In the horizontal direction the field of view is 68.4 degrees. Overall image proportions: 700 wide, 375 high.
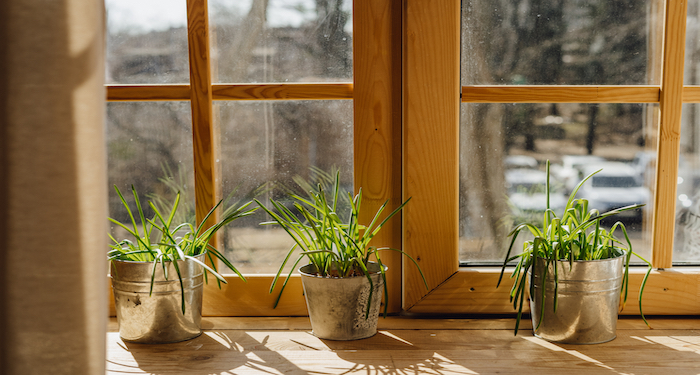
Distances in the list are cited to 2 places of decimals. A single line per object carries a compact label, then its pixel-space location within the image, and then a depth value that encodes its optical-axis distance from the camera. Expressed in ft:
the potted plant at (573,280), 3.12
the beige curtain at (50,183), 1.78
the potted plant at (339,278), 3.22
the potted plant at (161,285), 3.18
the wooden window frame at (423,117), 3.60
